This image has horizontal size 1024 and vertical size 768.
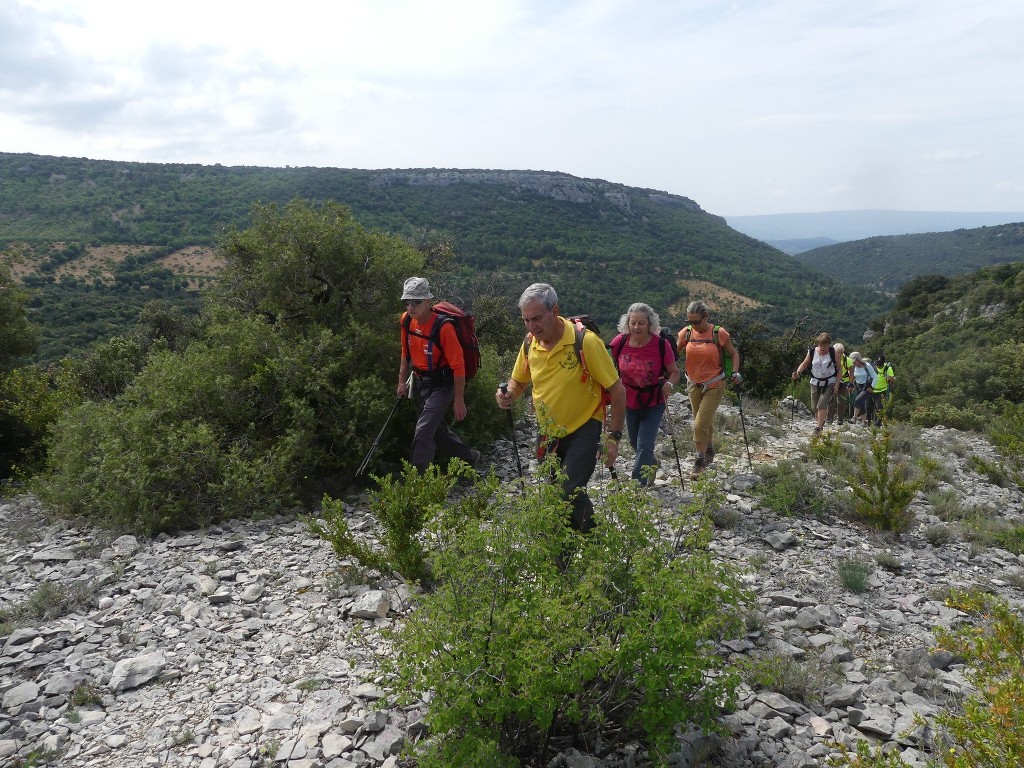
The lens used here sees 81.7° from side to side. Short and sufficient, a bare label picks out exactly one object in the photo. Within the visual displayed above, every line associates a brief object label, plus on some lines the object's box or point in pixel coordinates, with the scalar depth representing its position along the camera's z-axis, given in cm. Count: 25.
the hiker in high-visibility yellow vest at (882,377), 1188
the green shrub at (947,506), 608
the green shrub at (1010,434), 782
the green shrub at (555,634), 212
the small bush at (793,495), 580
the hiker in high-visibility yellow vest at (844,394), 1135
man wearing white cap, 538
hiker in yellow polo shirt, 382
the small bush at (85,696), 309
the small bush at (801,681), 318
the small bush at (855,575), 445
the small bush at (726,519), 552
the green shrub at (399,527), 402
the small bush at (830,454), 715
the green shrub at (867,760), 188
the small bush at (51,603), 385
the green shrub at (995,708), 188
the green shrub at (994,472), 746
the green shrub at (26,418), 723
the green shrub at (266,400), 527
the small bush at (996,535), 546
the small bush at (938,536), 547
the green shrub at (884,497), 553
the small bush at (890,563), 491
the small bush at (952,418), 1197
